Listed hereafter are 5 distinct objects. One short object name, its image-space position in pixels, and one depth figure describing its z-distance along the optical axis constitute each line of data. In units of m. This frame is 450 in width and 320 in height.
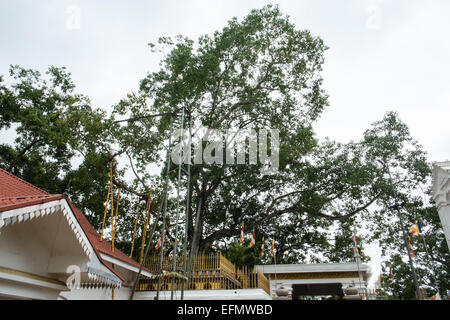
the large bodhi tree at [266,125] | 15.21
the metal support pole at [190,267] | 9.64
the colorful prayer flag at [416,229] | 11.59
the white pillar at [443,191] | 10.60
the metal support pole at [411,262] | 10.59
